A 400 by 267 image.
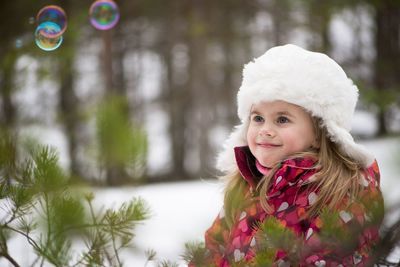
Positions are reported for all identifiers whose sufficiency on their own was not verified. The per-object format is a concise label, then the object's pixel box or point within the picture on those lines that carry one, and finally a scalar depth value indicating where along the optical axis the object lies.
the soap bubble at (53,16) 4.12
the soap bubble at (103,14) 6.12
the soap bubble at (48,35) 3.57
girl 1.84
